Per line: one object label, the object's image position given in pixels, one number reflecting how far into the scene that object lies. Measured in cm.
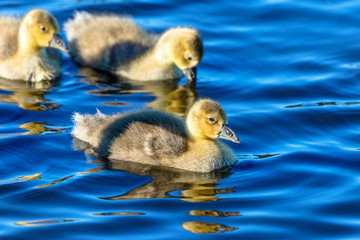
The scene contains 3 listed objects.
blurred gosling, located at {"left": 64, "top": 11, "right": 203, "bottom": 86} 1040
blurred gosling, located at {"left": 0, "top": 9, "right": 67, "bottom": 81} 1030
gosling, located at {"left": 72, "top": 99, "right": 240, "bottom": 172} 766
